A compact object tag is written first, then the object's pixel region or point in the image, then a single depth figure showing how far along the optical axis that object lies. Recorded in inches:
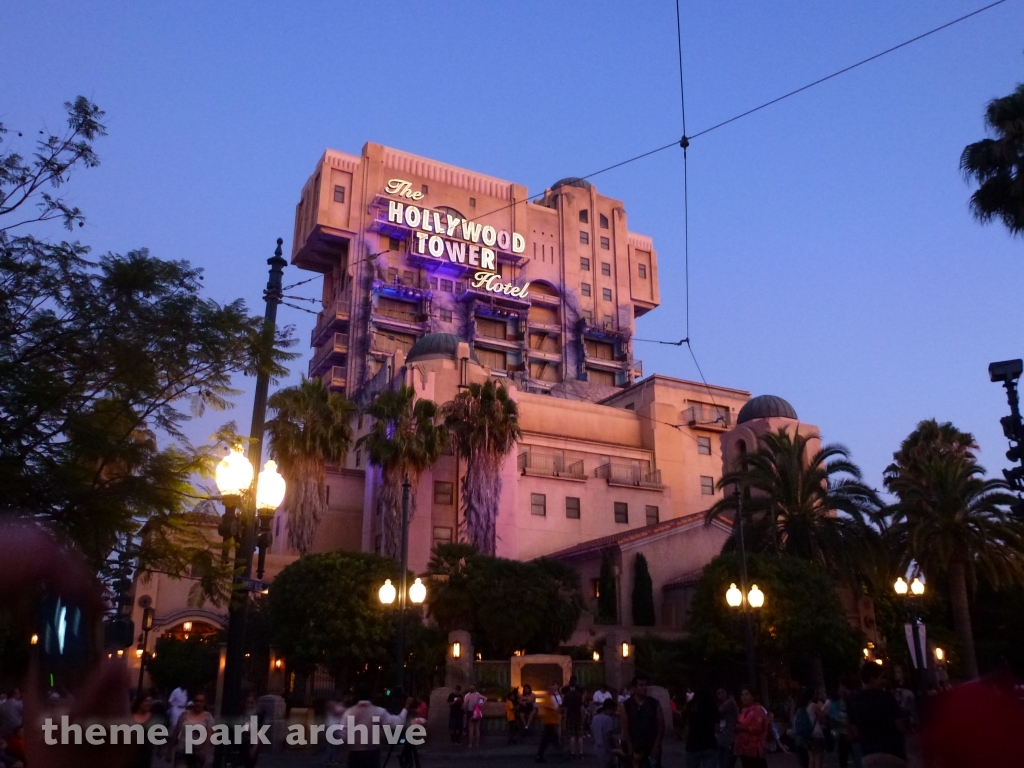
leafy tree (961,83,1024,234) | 838.5
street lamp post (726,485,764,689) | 858.8
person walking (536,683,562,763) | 802.2
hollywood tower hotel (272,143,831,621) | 1867.6
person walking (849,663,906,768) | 339.3
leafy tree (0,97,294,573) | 482.6
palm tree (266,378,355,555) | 1652.3
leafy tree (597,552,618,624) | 1583.4
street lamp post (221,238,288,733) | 447.8
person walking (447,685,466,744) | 999.0
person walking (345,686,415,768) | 420.2
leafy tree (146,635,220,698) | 1501.0
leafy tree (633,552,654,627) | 1555.1
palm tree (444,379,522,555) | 1700.3
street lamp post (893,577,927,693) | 707.4
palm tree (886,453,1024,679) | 1261.1
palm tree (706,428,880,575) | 1325.0
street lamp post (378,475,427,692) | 840.9
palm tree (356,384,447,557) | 1637.6
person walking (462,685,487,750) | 968.3
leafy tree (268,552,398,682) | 1248.2
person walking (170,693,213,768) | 434.0
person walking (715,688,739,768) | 618.4
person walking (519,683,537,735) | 1016.2
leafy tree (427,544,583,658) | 1334.9
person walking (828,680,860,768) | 588.7
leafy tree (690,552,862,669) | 1215.6
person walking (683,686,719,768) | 453.7
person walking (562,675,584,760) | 864.3
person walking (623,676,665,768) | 454.0
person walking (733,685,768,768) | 444.8
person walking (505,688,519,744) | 1011.9
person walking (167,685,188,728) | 681.0
